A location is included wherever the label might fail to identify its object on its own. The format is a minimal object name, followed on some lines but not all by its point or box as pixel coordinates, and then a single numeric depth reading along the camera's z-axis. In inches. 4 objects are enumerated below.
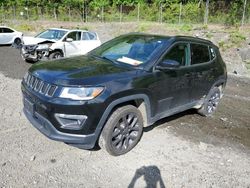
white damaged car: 288.8
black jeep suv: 100.2
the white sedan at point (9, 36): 463.9
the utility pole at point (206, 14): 607.7
